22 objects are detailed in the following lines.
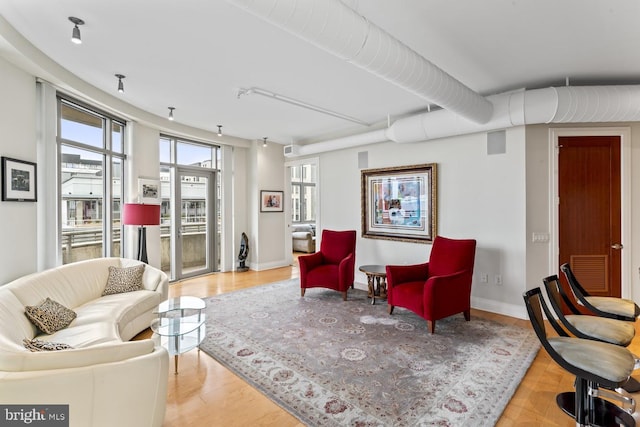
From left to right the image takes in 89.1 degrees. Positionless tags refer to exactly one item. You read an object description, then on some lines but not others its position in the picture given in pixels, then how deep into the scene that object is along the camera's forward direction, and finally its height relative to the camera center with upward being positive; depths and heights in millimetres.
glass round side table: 2840 -1022
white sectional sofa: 1534 -832
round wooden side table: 4641 -1014
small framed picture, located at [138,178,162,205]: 5250 +385
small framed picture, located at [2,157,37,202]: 2900 +327
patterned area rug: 2258 -1342
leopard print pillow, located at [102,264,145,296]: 3734 -776
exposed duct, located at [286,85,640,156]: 3369 +1114
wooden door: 3803 -1
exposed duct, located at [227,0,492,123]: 1735 +1091
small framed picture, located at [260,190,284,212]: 6984 +264
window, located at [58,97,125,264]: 3971 +462
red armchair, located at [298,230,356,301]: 4828 -817
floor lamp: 4438 -1
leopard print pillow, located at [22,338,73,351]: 1854 -758
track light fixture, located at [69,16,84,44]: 2416 +1372
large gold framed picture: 4812 +143
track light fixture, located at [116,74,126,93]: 3506 +1432
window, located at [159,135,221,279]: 5984 +144
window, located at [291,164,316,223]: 10883 +627
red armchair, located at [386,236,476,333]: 3512 -843
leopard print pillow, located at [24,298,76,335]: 2623 -846
